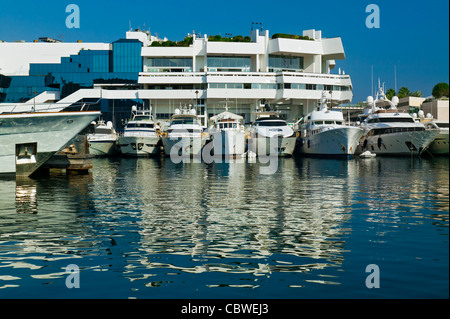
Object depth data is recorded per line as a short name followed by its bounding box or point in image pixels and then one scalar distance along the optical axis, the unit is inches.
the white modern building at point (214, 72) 3105.3
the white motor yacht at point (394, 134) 2134.6
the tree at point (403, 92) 5007.4
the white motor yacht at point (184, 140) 2132.1
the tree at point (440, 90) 4074.8
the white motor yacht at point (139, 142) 2258.9
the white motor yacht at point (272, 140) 2171.5
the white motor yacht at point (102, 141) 2404.0
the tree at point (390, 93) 5000.0
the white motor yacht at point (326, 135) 2078.0
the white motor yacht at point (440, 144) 2263.8
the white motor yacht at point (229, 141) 2011.6
